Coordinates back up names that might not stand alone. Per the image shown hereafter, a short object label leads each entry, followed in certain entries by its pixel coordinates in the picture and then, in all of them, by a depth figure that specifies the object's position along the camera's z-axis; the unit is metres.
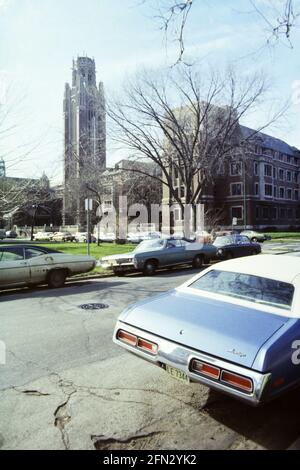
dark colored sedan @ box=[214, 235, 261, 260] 17.84
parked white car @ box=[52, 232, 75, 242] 50.36
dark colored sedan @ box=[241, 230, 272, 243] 35.97
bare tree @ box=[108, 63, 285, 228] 26.61
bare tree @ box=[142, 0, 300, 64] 5.10
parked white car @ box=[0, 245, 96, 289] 10.42
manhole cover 7.99
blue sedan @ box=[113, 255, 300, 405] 3.08
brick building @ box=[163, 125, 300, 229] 58.62
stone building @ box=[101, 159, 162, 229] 30.33
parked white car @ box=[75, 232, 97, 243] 45.25
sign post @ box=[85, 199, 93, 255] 15.70
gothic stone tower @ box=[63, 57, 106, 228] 27.12
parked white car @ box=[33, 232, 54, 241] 56.12
